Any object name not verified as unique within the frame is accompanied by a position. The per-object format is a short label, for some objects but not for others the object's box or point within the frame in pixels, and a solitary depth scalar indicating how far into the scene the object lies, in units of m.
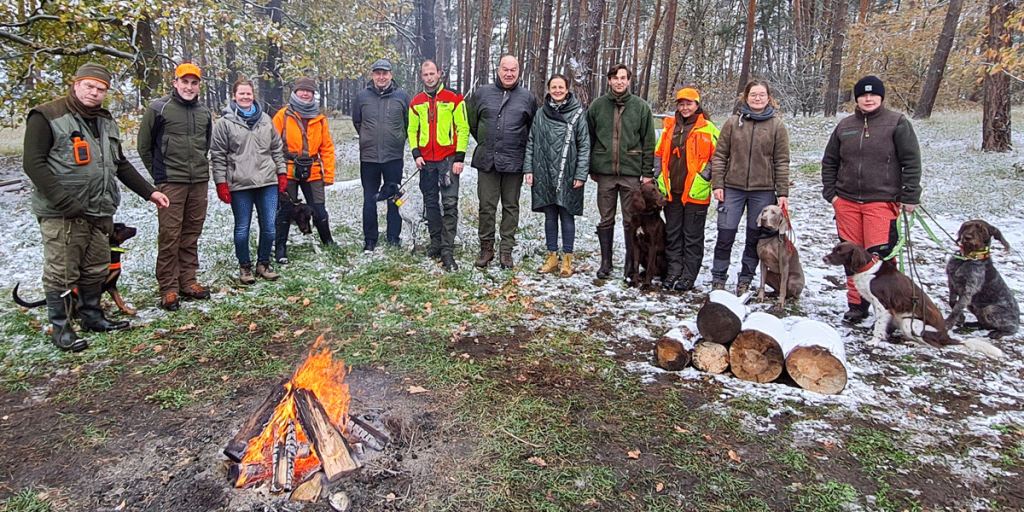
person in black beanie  4.82
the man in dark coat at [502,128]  6.35
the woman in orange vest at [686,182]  5.76
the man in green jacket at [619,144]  5.99
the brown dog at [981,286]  4.65
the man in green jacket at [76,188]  4.09
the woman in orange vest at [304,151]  6.51
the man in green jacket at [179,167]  5.05
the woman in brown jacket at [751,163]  5.39
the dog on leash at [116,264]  4.84
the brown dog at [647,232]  5.79
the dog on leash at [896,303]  4.53
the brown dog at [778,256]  5.33
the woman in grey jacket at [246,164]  5.65
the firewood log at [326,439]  2.86
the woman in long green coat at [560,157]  6.20
